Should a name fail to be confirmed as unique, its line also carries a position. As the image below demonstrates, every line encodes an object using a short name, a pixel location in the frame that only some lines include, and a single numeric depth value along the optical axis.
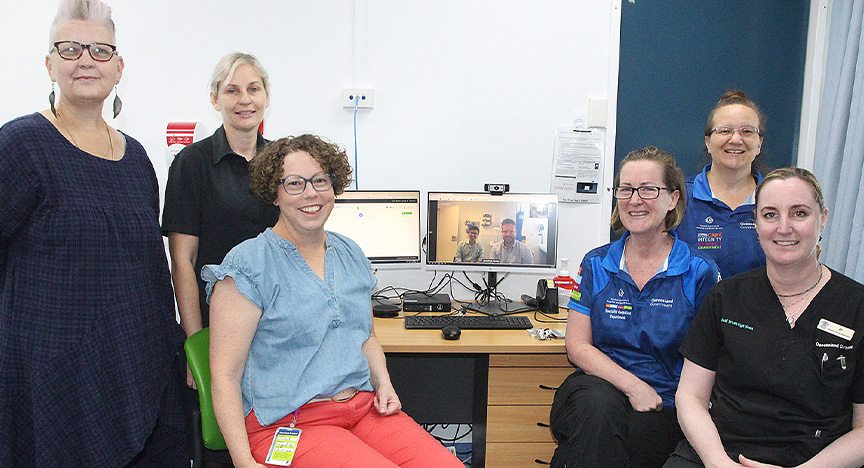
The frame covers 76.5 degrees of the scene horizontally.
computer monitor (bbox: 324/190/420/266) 2.49
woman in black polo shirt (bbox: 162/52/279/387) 1.75
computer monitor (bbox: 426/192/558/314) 2.48
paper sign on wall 2.70
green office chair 1.43
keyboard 2.21
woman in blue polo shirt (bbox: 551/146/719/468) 1.66
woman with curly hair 1.36
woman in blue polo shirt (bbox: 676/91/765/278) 2.06
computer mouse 2.06
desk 2.01
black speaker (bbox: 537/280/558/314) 2.46
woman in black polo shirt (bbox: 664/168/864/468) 1.40
